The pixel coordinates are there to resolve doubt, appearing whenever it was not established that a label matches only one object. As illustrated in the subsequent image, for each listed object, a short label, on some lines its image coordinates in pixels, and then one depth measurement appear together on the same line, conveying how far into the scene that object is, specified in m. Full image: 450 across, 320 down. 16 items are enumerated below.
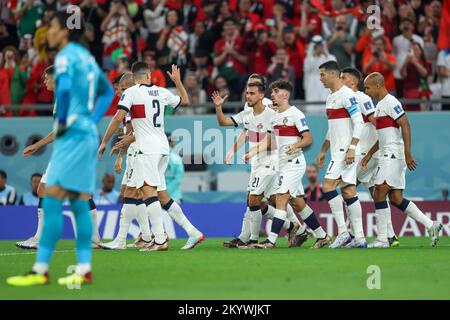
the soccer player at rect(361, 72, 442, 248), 15.99
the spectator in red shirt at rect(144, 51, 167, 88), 22.05
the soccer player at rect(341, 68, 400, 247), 15.91
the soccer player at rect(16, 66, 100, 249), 15.61
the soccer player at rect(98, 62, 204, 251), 15.10
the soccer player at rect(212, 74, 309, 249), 15.92
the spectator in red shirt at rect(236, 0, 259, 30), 23.36
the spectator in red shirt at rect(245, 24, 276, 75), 22.73
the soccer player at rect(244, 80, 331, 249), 15.73
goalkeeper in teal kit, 9.97
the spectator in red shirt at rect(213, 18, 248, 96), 22.91
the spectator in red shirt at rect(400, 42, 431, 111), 21.78
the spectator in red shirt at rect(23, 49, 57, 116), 23.11
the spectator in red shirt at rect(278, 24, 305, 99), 22.69
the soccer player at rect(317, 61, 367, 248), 15.53
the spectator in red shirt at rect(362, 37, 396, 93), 21.52
